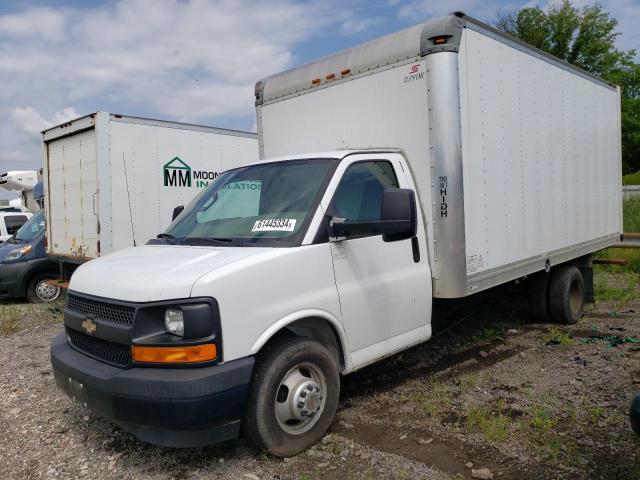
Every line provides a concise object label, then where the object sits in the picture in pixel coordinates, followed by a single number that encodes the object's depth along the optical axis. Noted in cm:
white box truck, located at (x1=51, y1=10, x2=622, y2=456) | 317
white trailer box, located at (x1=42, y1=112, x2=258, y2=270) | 789
